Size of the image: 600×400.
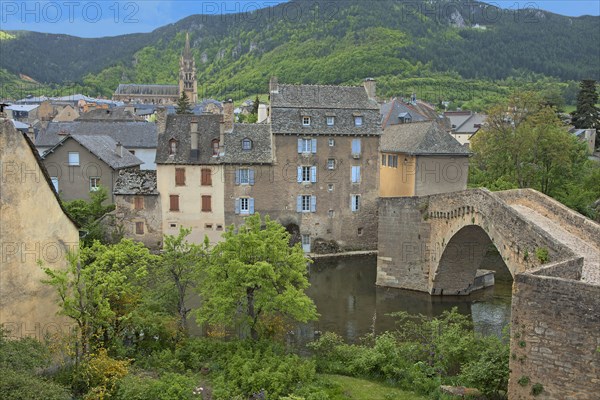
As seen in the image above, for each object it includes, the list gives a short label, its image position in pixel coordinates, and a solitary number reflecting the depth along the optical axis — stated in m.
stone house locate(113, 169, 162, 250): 42.94
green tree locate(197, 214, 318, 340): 21.62
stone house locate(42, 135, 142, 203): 47.41
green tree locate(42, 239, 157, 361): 18.06
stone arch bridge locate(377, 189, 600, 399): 14.95
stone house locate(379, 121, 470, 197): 43.22
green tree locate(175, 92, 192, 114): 98.44
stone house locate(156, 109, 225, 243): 42.88
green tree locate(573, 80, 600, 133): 79.69
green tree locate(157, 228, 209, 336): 23.59
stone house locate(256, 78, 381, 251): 43.31
